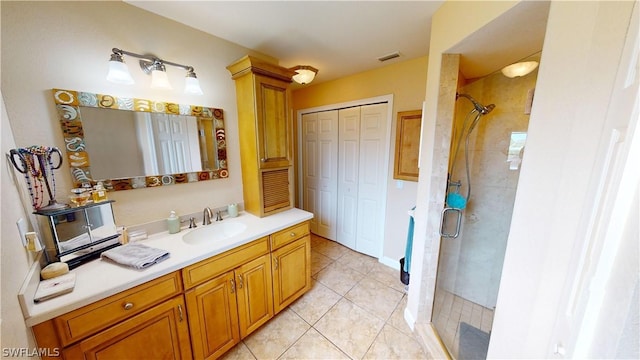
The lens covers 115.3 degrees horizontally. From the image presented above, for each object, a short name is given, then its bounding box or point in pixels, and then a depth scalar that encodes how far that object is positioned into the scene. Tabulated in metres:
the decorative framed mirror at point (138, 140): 1.19
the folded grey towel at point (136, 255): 1.09
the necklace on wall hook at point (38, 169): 0.98
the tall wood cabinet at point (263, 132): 1.66
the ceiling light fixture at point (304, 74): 1.89
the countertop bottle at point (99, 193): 1.20
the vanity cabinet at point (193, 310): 0.92
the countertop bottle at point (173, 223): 1.51
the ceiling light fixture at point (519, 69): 1.33
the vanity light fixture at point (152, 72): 1.19
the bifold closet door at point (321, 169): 2.89
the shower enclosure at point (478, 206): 1.59
